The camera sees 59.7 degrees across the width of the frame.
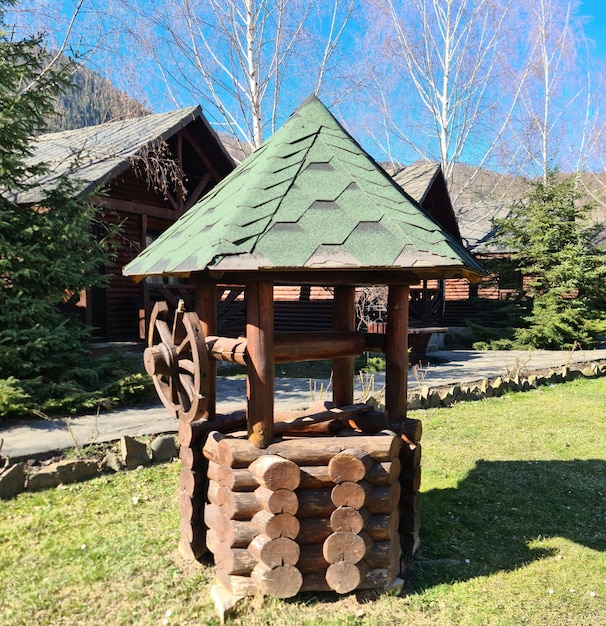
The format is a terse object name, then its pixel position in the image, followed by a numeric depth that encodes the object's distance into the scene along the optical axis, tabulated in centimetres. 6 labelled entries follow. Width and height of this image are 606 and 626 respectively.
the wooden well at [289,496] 293
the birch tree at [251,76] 1260
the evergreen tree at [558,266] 1545
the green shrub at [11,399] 617
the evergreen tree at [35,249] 686
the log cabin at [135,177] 1010
